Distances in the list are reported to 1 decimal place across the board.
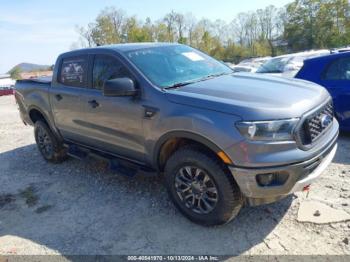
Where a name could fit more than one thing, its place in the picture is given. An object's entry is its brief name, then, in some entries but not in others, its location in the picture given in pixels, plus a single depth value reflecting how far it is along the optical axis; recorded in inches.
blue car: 217.5
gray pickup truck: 112.4
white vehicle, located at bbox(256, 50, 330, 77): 429.0
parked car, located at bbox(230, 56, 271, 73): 1047.3
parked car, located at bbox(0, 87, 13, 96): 1107.1
